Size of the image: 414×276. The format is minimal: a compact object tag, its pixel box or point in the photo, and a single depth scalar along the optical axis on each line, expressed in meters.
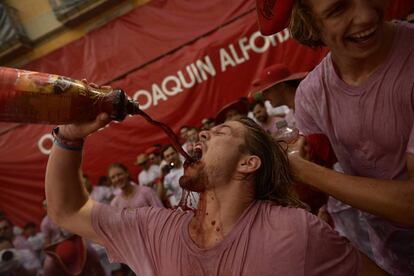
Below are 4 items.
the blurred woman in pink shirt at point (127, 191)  4.26
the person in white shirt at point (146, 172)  4.61
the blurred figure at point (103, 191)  4.78
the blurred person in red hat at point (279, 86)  2.65
